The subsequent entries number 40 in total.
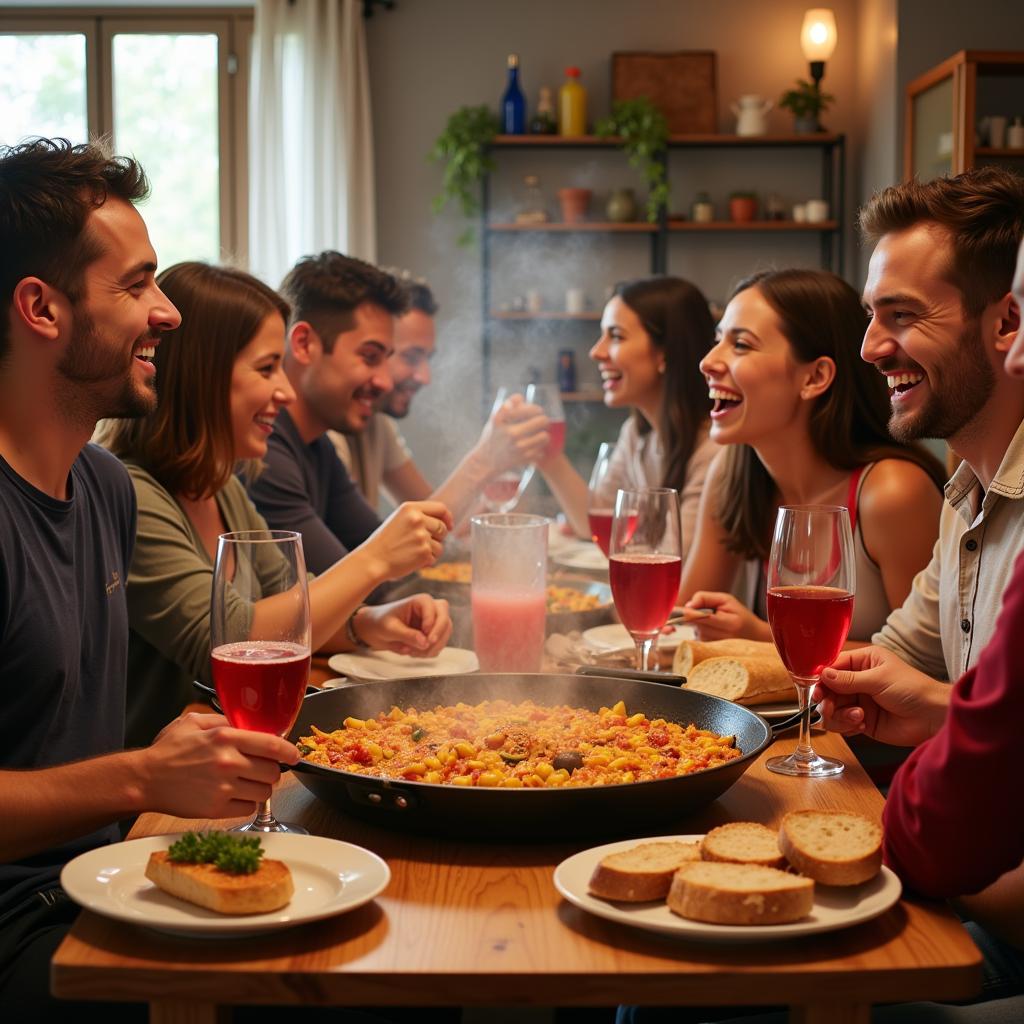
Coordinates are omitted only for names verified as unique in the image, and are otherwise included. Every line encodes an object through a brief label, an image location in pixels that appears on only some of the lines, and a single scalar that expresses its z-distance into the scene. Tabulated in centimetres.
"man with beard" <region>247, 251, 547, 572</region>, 320
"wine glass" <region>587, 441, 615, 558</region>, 258
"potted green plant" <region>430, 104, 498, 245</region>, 645
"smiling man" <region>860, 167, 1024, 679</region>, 181
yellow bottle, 650
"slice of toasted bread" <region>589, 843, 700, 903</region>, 99
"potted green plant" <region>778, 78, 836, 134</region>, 646
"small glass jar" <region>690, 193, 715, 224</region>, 657
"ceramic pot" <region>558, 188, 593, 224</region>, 659
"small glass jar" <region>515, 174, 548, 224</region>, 664
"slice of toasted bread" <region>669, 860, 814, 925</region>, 94
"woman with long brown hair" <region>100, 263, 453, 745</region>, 197
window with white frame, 676
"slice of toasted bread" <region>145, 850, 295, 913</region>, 96
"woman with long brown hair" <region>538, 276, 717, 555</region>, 369
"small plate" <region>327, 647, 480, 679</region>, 182
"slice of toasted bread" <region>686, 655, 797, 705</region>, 158
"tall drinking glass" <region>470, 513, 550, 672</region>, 181
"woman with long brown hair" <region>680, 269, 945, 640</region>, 236
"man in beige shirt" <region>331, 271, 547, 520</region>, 413
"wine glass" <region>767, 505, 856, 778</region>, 138
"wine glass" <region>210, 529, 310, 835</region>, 115
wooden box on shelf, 662
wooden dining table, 91
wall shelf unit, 655
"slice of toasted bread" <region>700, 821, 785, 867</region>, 103
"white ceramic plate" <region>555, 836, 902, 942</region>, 93
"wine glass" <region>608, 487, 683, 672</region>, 171
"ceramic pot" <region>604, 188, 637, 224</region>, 660
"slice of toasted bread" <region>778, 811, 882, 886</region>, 101
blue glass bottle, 650
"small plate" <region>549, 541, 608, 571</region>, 293
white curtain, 653
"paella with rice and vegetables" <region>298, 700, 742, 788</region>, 124
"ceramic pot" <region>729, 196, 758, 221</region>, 657
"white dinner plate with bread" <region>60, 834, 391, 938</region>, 95
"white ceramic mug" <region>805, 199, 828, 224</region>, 655
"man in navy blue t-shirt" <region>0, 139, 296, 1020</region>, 144
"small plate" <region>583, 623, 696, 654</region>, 196
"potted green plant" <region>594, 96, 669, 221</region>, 636
